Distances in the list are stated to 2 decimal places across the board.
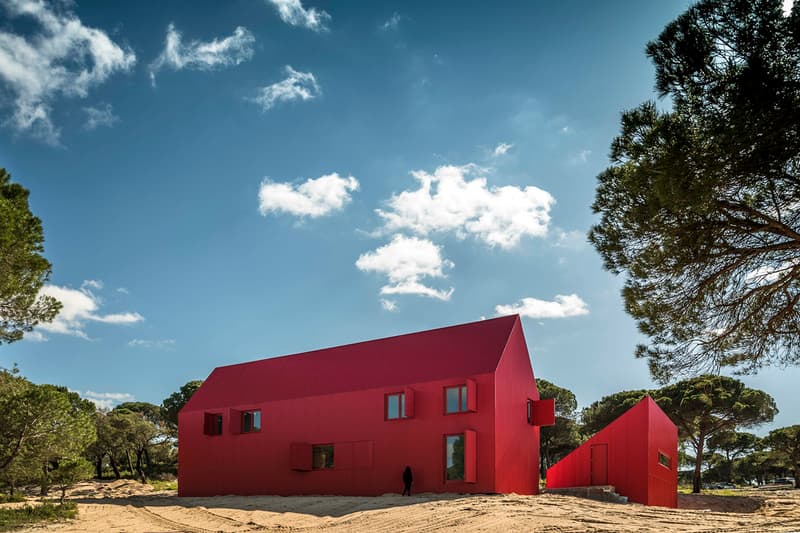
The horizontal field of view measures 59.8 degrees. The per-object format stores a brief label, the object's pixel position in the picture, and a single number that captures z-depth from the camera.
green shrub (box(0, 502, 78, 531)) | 16.38
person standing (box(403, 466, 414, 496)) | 21.13
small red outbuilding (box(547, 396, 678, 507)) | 20.88
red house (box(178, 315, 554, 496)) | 21.00
